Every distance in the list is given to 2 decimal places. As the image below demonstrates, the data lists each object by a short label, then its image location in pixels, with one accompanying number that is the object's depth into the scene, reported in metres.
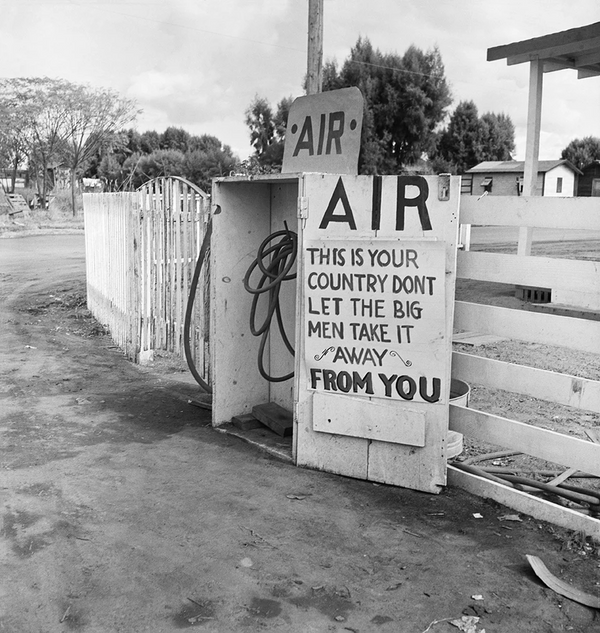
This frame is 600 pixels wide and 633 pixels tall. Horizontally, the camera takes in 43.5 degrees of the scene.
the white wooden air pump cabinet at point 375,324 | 4.37
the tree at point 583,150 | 72.69
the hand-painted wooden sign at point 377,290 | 4.38
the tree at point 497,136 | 62.87
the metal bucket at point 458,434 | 5.01
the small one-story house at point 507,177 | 56.03
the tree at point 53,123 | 48.69
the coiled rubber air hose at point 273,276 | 5.34
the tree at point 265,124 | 57.00
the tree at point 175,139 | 74.25
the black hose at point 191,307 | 6.25
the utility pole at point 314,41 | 15.18
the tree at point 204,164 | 53.41
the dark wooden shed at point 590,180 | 60.31
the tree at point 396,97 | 51.81
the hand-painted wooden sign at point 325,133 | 4.87
